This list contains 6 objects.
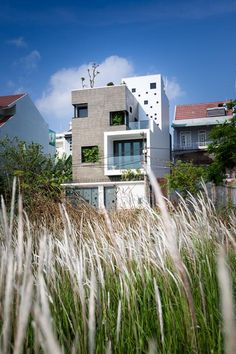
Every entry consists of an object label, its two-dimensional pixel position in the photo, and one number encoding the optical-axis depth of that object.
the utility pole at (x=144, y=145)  19.18
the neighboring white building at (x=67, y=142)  30.28
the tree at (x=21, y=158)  16.94
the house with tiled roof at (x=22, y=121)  19.66
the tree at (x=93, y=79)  23.50
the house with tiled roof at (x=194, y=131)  25.79
